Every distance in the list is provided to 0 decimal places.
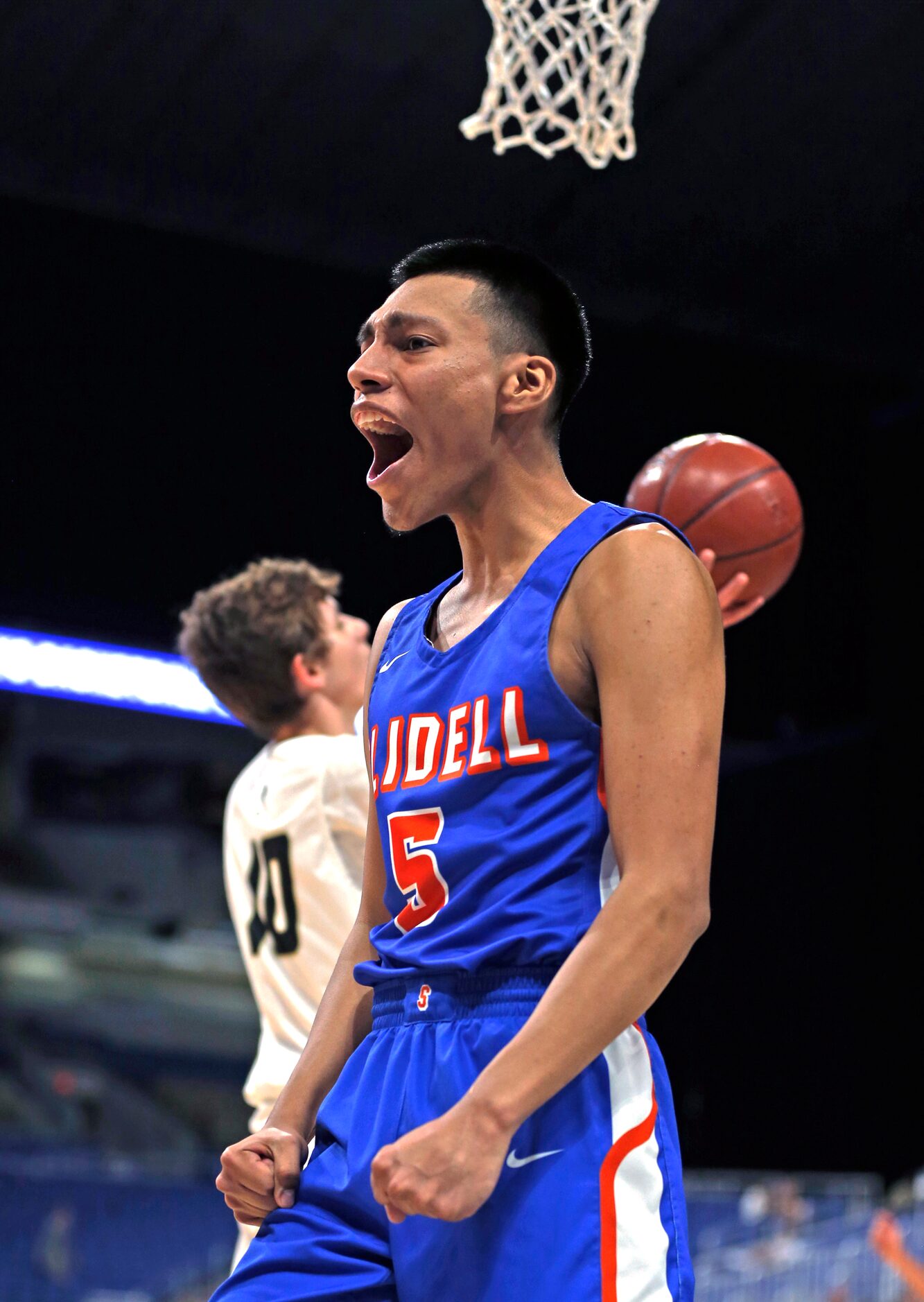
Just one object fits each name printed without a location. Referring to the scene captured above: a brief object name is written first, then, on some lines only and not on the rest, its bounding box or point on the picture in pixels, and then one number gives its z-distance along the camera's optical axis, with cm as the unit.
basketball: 394
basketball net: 476
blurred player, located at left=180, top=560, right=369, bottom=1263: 354
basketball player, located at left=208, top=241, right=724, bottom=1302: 159
